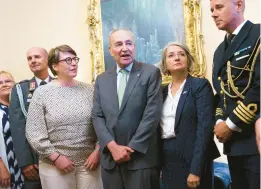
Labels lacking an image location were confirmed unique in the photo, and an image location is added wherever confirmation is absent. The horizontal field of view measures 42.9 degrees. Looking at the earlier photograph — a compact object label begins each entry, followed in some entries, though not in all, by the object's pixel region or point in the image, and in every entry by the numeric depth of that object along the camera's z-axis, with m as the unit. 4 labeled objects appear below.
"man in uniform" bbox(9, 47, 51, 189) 2.27
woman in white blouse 1.77
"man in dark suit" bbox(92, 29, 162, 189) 1.81
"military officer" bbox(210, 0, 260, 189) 1.44
